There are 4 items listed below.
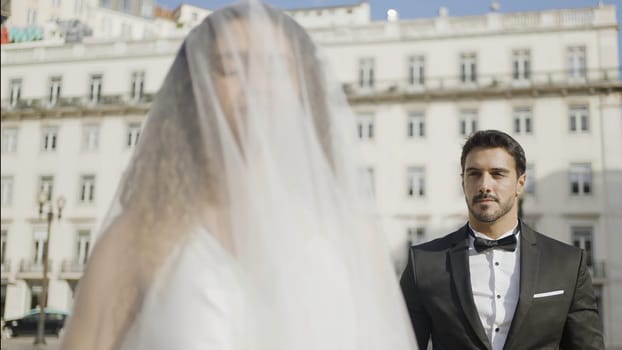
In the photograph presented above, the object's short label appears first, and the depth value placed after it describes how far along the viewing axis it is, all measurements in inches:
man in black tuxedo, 104.0
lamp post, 772.0
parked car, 1056.8
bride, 56.0
